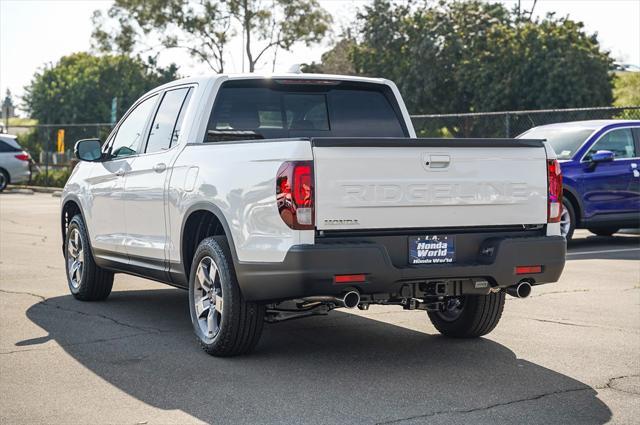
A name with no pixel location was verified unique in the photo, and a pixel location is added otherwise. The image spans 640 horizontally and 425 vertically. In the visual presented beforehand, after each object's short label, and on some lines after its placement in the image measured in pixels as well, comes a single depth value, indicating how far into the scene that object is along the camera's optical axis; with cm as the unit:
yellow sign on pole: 3606
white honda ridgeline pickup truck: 621
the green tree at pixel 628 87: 7669
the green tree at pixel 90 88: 6812
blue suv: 1462
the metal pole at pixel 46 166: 3566
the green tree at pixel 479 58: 4766
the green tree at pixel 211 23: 6091
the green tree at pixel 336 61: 6347
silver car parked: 3234
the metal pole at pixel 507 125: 2028
